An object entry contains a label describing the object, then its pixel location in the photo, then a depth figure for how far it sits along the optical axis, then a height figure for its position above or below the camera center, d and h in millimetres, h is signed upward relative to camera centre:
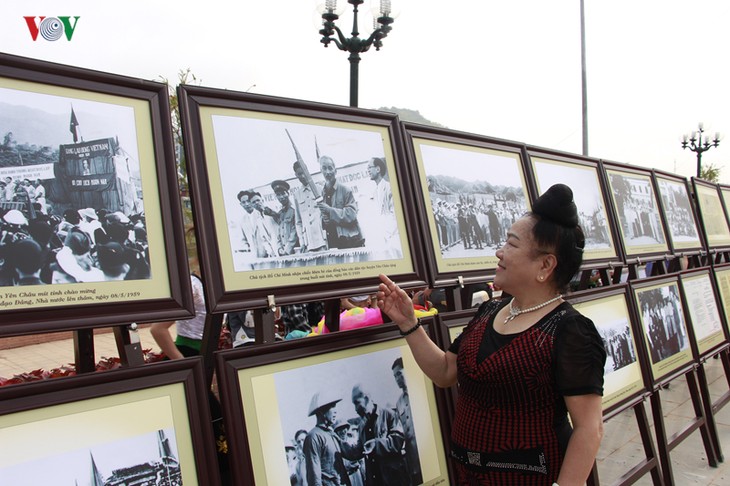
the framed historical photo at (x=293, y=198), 1437 +349
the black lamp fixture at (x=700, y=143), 18969 +3518
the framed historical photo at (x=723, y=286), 3904 -362
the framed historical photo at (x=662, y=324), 2898 -437
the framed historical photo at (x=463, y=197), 2014 +363
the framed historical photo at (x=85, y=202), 1133 +343
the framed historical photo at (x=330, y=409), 1352 -287
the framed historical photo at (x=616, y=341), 2525 -421
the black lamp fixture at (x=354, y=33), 7008 +3629
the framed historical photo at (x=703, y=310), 3477 -465
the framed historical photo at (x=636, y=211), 3211 +271
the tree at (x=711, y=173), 29578 +3867
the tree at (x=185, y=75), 10213 +4987
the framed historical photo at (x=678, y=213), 3723 +240
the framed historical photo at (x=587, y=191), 2721 +397
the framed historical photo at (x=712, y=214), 4270 +213
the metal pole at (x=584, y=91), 12586 +4033
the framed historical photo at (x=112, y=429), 1046 -170
